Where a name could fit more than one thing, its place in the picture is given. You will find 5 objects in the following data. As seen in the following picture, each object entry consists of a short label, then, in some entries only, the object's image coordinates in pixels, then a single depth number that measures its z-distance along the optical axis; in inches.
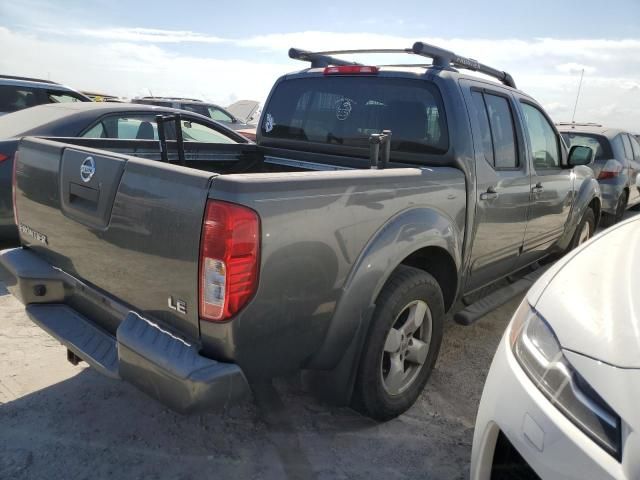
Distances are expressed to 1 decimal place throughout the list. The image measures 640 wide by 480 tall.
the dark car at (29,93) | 283.1
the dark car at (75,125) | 177.2
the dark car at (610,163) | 298.7
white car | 51.7
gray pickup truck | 71.6
